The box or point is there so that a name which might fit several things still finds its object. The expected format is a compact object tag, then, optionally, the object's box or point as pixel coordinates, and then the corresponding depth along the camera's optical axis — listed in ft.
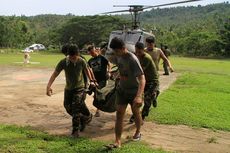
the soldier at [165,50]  67.81
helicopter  48.03
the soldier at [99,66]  29.48
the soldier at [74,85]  24.86
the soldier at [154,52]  29.25
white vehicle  251.62
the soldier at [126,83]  21.83
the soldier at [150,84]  27.27
